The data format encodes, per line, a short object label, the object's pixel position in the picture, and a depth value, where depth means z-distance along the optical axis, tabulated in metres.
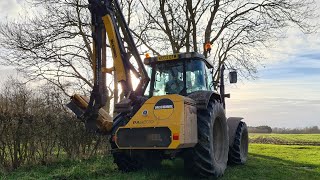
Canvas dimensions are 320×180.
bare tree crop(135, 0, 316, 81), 13.20
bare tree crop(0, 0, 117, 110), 11.40
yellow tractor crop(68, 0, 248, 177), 4.80
